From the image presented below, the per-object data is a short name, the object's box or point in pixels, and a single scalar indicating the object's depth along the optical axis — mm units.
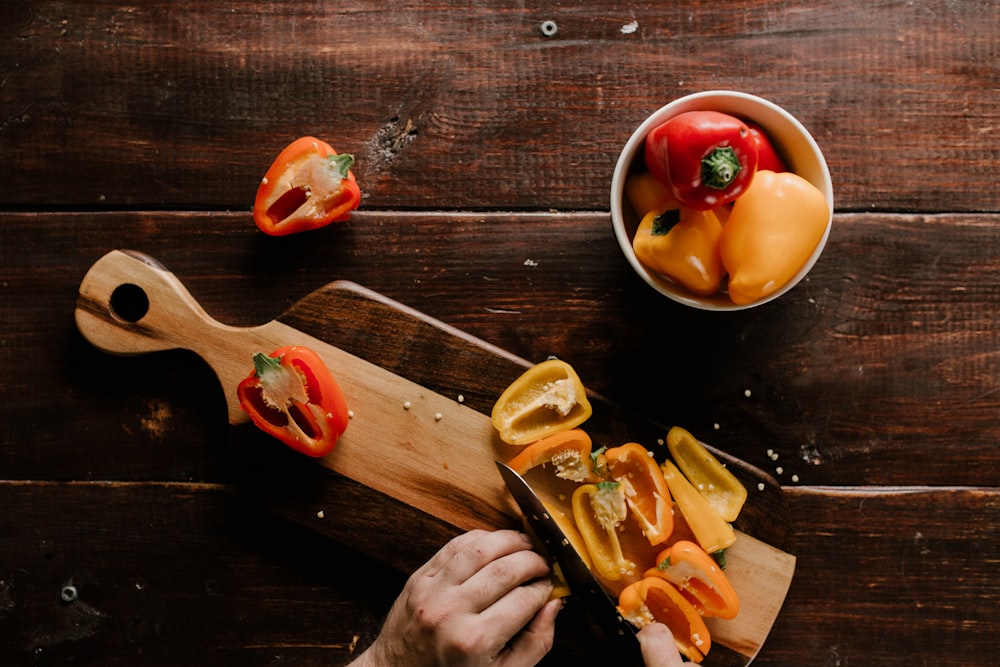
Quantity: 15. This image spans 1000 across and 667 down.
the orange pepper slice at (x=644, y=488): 1156
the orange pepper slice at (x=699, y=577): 1129
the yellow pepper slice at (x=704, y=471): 1183
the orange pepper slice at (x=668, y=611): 1135
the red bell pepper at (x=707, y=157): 955
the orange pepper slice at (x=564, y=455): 1169
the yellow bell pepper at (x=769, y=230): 1018
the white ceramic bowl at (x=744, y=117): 1063
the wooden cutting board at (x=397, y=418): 1199
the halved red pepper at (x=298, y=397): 1153
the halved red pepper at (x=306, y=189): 1191
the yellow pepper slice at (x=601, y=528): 1151
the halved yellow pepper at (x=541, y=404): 1178
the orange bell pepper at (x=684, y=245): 1034
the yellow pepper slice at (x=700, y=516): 1146
